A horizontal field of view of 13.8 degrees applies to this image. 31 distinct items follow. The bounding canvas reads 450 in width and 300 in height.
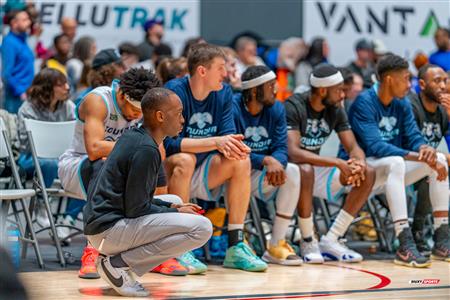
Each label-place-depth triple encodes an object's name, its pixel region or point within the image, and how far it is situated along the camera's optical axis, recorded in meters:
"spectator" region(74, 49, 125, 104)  12.62
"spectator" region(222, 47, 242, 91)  14.99
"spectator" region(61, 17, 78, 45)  18.39
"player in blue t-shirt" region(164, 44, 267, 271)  11.59
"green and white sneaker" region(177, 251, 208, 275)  11.32
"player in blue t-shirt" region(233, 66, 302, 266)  12.43
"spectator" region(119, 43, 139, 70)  16.39
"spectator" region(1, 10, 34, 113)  17.29
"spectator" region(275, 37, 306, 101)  19.69
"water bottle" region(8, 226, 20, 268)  11.06
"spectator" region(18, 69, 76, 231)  13.08
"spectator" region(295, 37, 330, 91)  19.31
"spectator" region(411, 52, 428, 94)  17.17
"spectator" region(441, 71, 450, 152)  13.34
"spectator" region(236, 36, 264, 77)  18.59
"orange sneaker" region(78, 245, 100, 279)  10.84
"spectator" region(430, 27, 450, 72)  19.82
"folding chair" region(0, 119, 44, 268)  11.19
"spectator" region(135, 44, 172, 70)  17.54
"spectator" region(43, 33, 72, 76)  17.61
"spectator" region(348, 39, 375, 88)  20.12
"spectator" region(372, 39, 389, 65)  19.97
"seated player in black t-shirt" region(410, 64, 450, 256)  13.50
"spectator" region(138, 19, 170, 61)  18.91
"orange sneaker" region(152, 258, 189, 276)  11.25
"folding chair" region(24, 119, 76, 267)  12.36
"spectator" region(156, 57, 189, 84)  13.89
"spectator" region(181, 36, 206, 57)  16.17
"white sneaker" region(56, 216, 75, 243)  13.62
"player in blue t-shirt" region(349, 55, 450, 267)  12.79
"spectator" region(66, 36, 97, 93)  17.26
